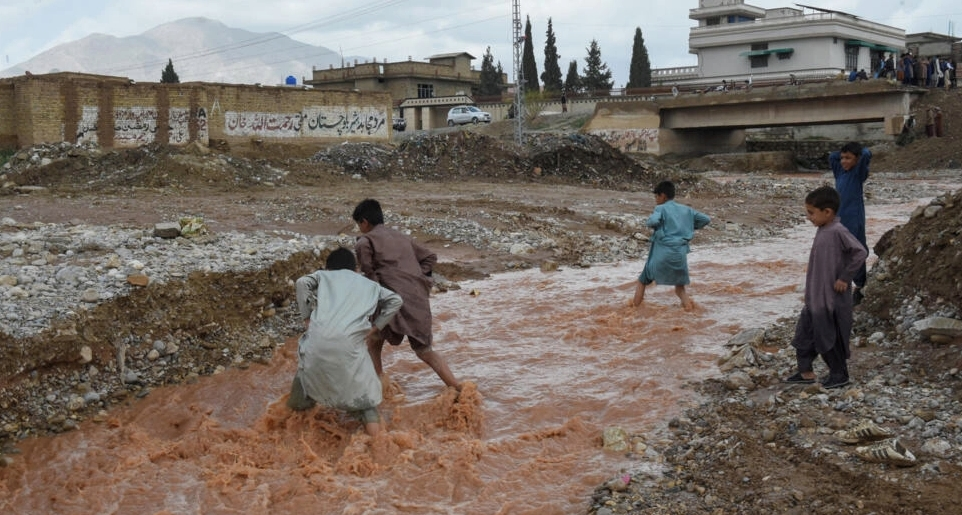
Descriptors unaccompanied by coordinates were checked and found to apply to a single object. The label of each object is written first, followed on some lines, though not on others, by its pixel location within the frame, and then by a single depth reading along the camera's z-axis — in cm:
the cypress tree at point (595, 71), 7062
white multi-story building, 5612
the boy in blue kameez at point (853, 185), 727
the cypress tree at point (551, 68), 6562
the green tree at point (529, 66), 6341
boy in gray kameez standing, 547
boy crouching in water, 541
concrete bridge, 3469
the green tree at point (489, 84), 7062
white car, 5031
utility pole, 2961
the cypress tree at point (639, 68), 6500
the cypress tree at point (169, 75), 5941
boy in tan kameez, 611
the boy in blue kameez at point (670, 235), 861
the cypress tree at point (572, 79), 6644
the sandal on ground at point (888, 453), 436
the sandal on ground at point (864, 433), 471
